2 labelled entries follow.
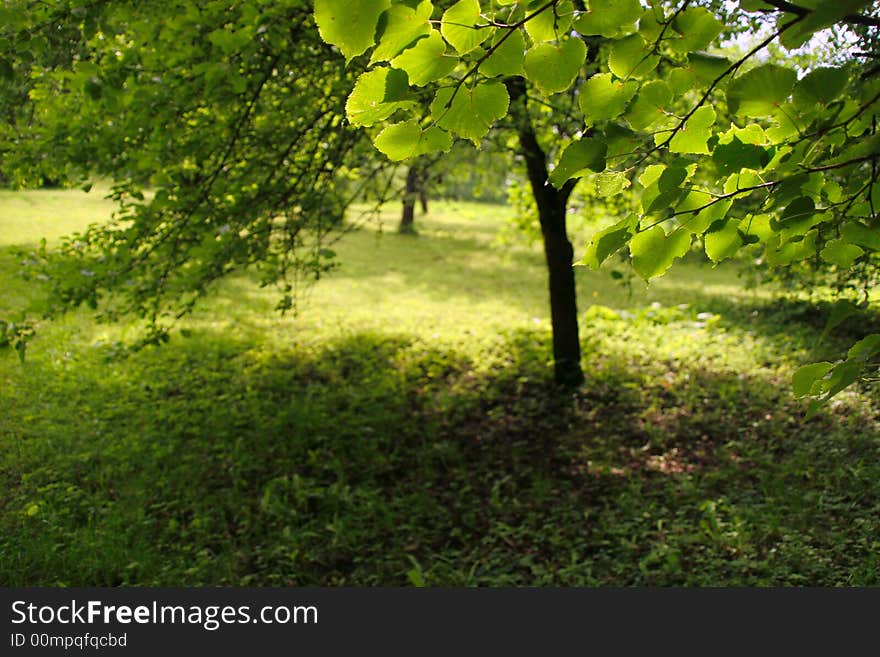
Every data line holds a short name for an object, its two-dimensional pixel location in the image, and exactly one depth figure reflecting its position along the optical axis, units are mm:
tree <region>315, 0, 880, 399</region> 1198
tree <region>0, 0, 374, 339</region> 4328
